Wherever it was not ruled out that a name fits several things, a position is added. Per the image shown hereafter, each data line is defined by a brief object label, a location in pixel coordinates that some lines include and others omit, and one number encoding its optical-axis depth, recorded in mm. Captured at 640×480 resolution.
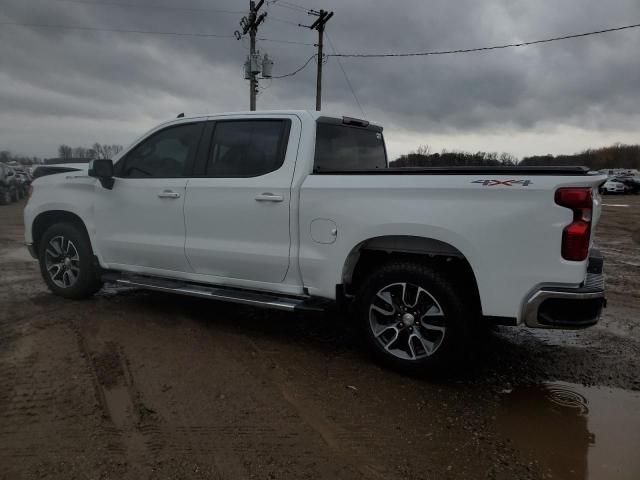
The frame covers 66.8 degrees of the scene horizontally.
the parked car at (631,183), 39844
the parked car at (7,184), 20384
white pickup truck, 3094
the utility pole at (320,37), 20578
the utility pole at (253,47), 20562
